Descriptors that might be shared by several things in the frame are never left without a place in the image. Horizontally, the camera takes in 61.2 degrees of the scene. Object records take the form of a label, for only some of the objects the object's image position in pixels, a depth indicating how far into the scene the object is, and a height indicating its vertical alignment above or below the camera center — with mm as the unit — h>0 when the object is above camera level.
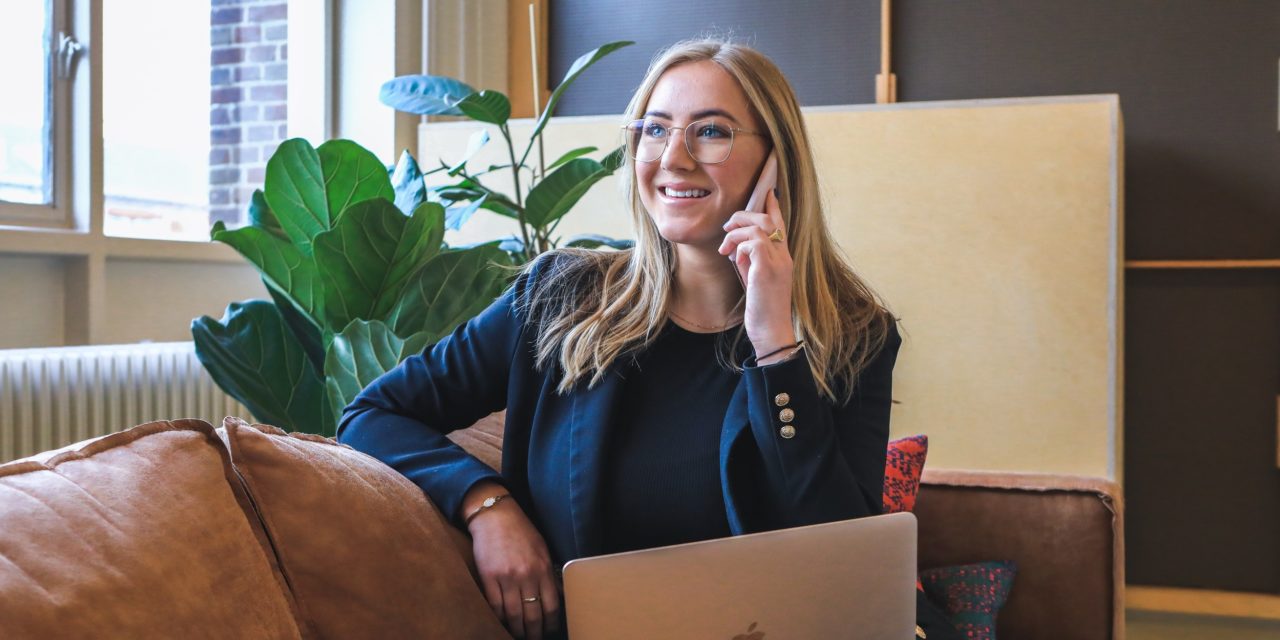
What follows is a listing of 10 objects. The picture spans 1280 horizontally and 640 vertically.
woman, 1366 -104
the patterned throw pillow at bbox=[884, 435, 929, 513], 1789 -297
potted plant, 2006 +21
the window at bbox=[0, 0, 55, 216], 2803 +499
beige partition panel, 2795 +97
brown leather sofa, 774 -208
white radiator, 2537 -251
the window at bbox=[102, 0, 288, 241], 3232 +604
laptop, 944 -263
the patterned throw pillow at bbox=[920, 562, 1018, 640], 1747 -491
